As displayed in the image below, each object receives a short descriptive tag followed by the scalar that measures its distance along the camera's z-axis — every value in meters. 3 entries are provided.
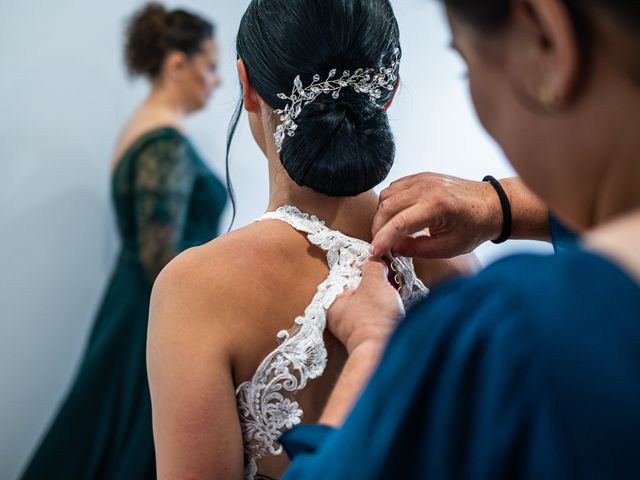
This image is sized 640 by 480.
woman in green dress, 2.54
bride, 0.94
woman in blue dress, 0.41
